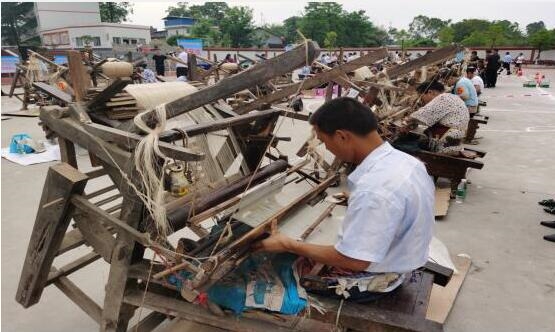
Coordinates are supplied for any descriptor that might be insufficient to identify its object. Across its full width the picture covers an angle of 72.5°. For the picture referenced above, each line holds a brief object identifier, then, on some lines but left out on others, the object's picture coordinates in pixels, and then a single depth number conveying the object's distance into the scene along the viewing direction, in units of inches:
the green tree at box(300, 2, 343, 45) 1863.9
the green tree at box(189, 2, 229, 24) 2807.6
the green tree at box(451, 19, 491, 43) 2159.2
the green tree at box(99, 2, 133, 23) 2063.2
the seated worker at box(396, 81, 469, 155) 211.0
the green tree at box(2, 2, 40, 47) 1520.7
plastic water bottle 210.2
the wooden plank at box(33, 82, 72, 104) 98.7
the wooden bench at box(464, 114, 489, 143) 319.6
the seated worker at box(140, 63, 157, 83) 400.9
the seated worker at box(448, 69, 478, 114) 312.5
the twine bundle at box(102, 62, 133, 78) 129.4
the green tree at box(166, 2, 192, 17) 2783.0
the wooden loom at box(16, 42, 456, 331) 70.6
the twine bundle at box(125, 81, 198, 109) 95.3
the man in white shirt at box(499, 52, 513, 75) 988.4
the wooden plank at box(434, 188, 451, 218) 189.0
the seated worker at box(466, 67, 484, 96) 409.7
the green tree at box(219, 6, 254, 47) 1792.6
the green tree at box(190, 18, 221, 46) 1710.9
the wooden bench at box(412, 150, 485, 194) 203.3
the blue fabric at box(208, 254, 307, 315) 77.0
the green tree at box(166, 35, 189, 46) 1496.6
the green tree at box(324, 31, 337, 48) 1549.2
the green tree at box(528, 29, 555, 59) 1254.6
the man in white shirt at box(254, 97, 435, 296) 61.2
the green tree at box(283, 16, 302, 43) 2157.4
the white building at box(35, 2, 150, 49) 1455.5
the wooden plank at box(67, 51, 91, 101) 97.3
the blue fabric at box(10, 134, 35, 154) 295.3
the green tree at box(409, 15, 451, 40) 2762.3
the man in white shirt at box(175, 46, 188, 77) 520.4
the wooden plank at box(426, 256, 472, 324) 118.1
